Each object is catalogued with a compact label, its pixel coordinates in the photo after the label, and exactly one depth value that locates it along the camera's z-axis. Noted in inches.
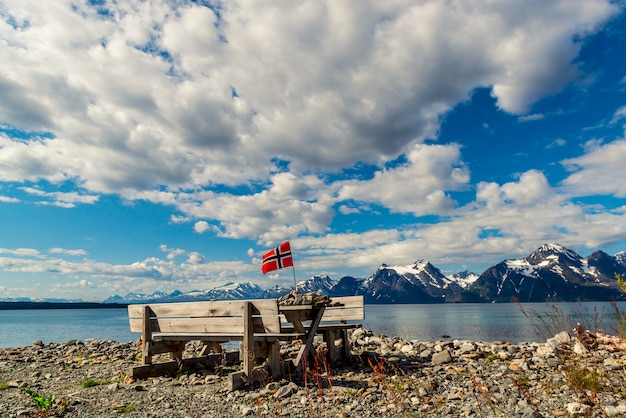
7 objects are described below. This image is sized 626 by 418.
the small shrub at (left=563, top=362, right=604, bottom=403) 281.9
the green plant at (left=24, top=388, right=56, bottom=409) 276.5
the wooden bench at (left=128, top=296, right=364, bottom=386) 352.2
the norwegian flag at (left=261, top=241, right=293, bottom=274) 446.0
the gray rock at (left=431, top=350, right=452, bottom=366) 429.4
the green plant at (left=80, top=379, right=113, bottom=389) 371.6
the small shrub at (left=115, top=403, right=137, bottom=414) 287.6
